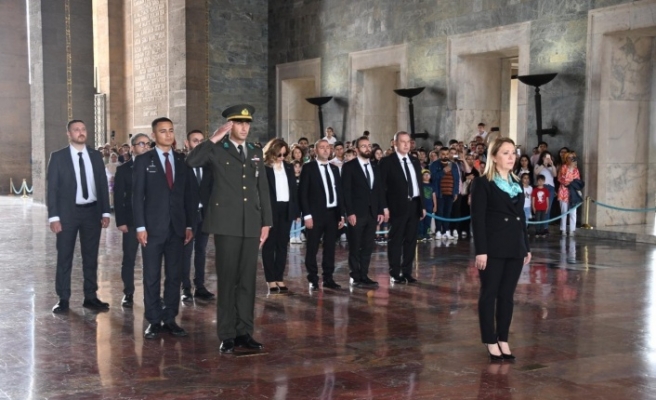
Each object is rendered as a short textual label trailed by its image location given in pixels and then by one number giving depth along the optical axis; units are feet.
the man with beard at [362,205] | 30.19
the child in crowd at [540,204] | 47.39
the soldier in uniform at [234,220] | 19.79
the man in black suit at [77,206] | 25.23
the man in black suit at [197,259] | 27.37
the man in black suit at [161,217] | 21.91
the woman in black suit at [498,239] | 19.06
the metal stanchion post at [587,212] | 48.39
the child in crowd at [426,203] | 46.29
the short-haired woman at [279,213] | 28.27
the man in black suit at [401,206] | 30.71
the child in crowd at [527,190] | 46.39
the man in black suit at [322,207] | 29.60
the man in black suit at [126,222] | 25.94
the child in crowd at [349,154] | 45.67
